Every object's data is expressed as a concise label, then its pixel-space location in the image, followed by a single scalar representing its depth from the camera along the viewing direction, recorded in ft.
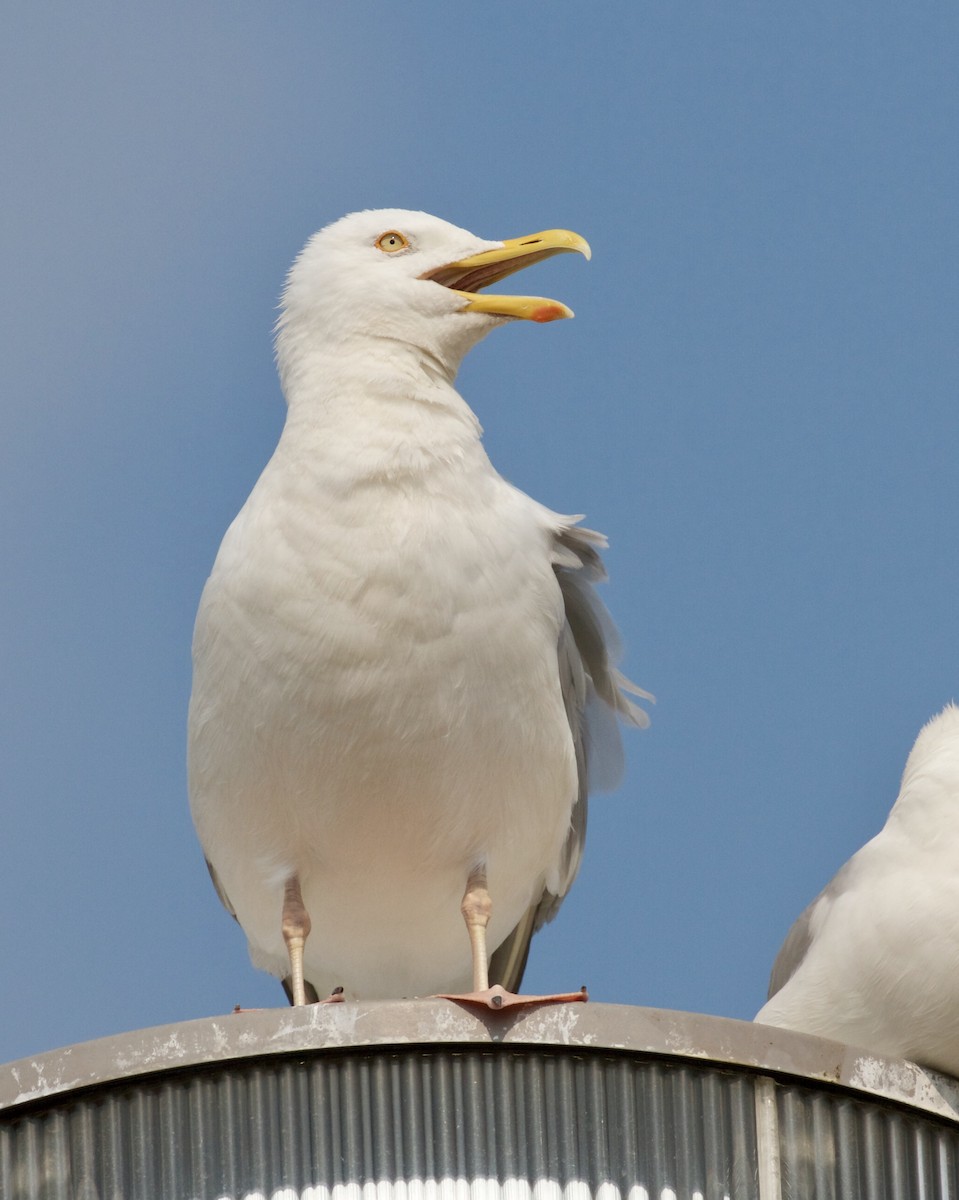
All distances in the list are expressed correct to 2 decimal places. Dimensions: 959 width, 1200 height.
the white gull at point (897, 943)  49.60
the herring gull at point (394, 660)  53.72
